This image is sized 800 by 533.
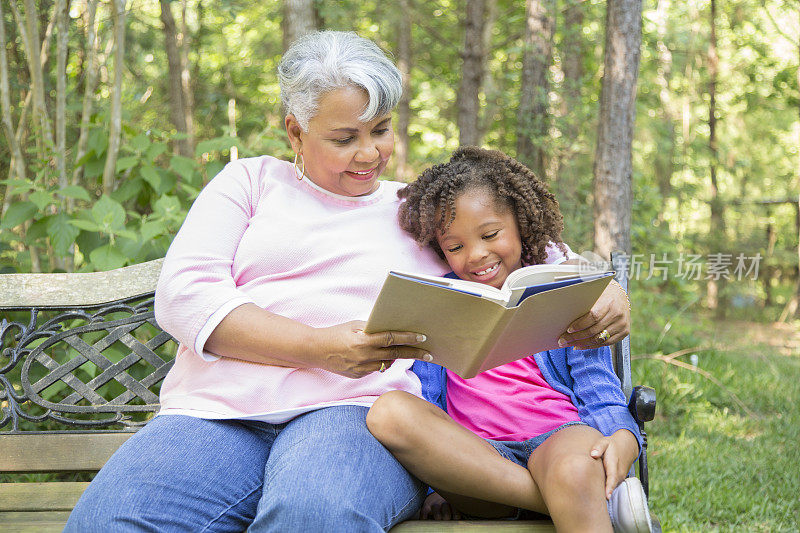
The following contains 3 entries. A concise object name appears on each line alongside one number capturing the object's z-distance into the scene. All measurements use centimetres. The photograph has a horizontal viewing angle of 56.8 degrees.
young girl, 176
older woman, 177
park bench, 254
